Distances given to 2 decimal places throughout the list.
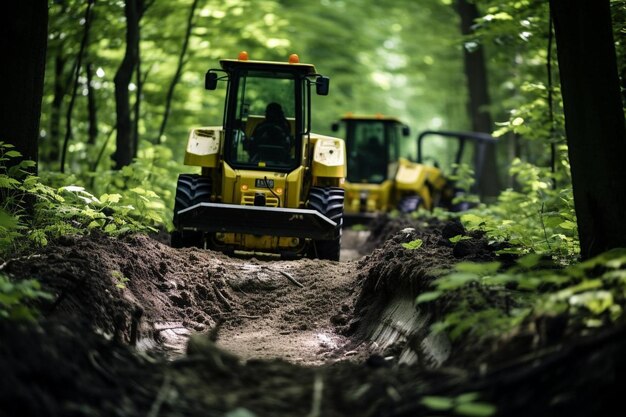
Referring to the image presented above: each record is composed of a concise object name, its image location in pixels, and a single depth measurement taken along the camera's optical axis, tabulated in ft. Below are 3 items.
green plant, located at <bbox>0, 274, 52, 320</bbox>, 32.51
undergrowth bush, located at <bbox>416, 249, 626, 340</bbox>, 32.73
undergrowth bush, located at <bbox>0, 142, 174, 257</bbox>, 58.54
